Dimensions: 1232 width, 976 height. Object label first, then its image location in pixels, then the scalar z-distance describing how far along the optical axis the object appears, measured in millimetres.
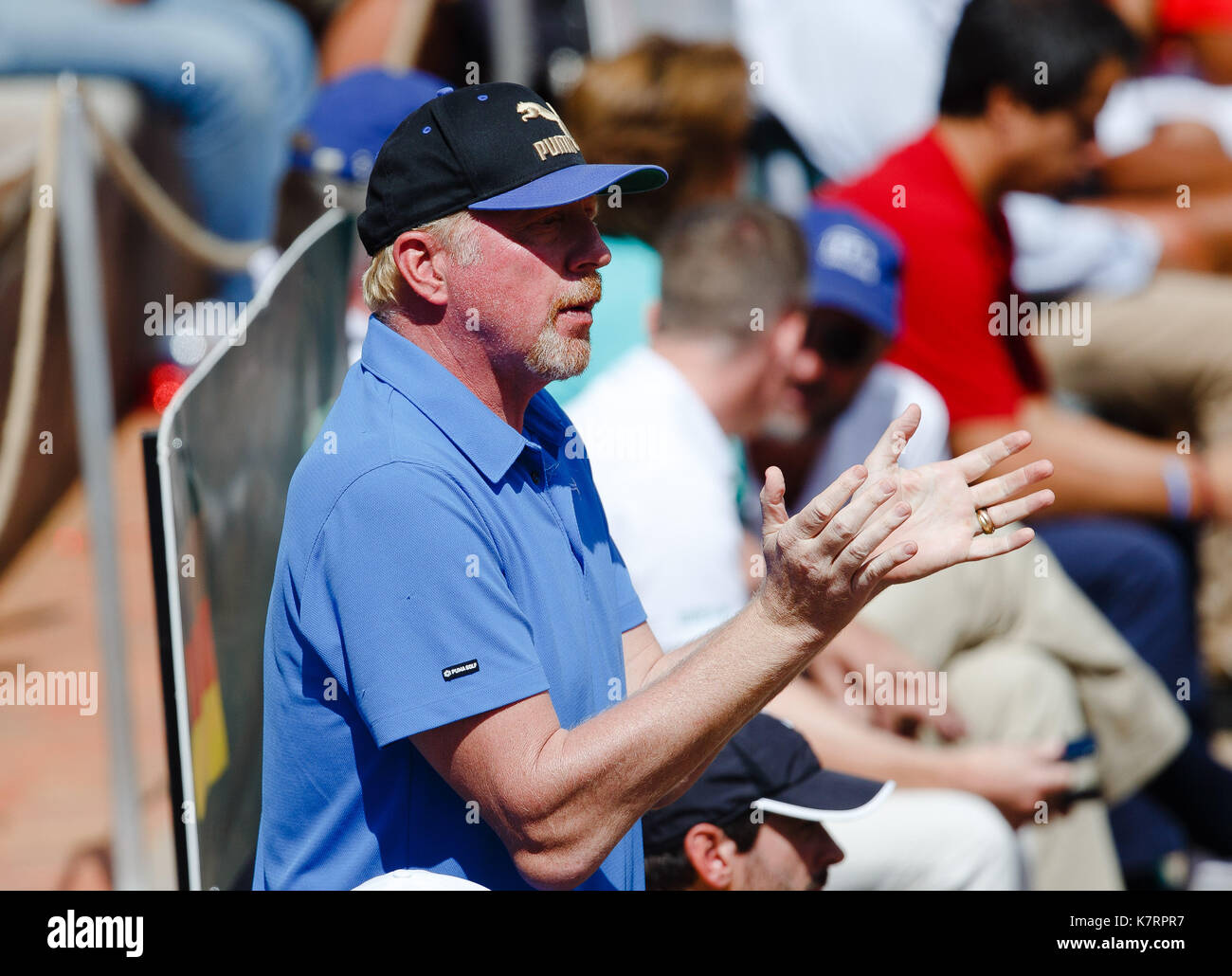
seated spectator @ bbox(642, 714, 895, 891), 4328
